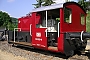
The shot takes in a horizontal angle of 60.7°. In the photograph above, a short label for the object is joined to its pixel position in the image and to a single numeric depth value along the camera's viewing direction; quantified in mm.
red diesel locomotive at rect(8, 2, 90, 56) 3576
